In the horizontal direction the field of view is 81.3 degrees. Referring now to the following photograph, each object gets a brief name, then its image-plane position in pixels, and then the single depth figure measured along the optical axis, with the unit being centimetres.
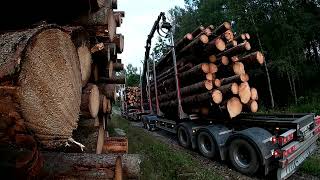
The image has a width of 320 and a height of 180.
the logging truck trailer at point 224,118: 365
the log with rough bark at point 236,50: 514
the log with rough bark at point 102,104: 211
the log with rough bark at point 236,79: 500
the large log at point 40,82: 77
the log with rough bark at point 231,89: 487
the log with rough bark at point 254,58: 522
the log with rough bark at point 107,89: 243
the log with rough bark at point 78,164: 124
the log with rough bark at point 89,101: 142
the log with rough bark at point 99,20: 151
